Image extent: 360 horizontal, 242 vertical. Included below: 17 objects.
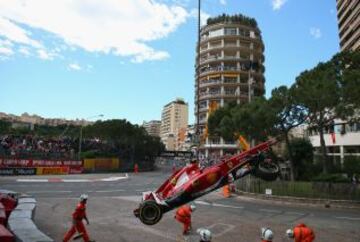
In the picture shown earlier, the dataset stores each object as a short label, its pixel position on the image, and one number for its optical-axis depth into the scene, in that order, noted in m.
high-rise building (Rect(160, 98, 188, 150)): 193.62
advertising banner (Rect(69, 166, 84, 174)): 54.58
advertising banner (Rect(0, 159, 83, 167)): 48.28
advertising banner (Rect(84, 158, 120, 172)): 57.92
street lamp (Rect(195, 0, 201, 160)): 15.04
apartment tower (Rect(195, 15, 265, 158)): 87.12
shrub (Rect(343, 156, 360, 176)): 40.06
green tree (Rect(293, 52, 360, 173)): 30.19
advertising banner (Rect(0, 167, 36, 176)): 47.59
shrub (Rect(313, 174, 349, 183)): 30.34
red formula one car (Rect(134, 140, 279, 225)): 7.54
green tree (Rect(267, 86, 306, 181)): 32.41
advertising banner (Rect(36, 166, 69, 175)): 51.11
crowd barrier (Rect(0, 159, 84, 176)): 48.09
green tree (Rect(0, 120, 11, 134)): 97.32
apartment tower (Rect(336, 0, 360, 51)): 67.56
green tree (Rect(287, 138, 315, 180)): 42.72
